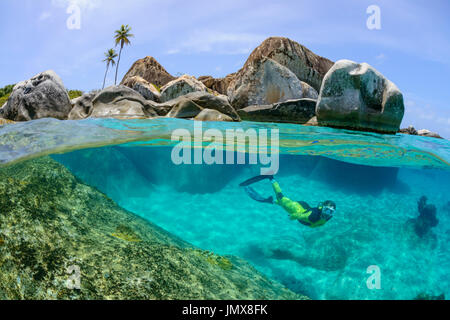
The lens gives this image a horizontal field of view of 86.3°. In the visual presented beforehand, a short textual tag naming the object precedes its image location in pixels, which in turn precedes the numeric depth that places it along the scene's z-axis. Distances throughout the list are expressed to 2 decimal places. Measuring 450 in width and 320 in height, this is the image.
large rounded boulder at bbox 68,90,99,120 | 13.92
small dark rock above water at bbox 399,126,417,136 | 17.54
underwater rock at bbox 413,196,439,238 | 8.81
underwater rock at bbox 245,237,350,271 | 6.37
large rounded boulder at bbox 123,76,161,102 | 25.89
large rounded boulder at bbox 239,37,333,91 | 21.64
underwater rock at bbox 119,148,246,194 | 11.45
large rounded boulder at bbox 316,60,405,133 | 10.00
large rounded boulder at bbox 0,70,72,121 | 13.98
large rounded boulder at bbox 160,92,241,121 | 12.62
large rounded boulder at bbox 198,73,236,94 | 34.35
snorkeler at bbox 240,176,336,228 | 6.87
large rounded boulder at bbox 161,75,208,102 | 23.27
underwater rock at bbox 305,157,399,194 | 14.73
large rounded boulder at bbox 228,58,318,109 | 15.87
